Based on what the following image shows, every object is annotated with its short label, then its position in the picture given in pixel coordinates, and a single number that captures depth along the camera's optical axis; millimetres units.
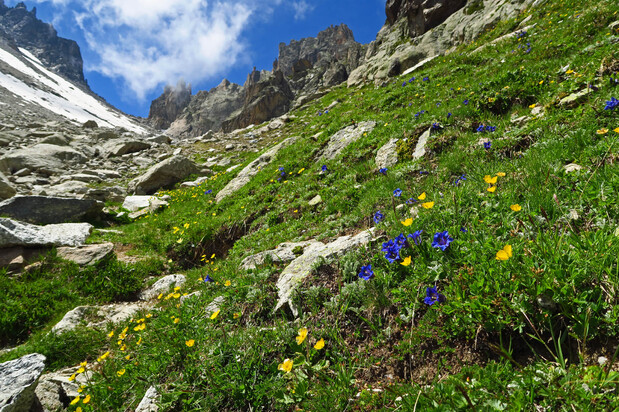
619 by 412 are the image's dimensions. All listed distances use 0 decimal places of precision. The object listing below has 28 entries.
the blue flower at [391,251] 3070
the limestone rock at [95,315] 5359
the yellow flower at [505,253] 2119
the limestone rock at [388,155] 6953
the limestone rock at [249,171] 12047
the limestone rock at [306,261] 3768
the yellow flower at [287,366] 2560
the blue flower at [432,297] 2510
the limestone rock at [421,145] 6327
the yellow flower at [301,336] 2721
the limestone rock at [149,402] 3072
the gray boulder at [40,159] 17712
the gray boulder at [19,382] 3344
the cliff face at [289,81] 107062
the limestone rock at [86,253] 7543
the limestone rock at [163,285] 6464
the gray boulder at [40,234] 7380
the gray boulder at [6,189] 11180
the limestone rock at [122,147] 26531
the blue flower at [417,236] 3080
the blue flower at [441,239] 2838
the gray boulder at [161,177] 16938
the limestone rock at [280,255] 4921
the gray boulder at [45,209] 9398
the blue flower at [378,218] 4389
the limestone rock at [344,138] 9560
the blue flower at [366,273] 3142
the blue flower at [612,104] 3945
